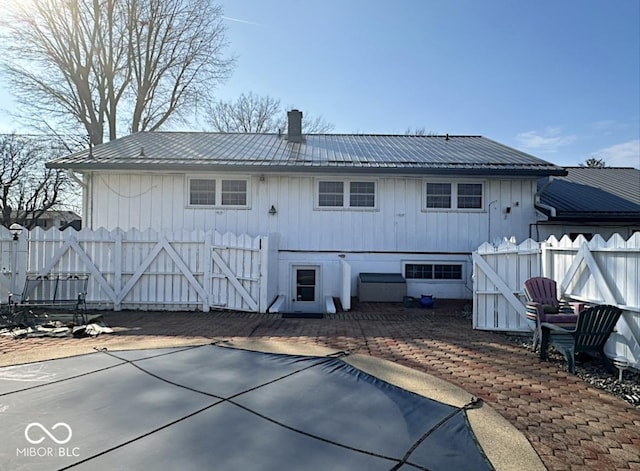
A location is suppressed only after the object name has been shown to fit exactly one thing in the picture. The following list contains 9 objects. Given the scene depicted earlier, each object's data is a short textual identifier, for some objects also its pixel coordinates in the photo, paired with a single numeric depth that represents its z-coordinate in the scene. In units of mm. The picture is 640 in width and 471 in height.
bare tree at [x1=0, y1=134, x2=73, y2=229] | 23312
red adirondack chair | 5238
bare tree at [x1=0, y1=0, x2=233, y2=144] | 18141
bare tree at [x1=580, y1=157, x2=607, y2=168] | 36450
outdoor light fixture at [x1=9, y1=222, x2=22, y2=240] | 8381
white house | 10531
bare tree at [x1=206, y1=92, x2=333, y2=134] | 28922
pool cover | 2598
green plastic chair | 4621
